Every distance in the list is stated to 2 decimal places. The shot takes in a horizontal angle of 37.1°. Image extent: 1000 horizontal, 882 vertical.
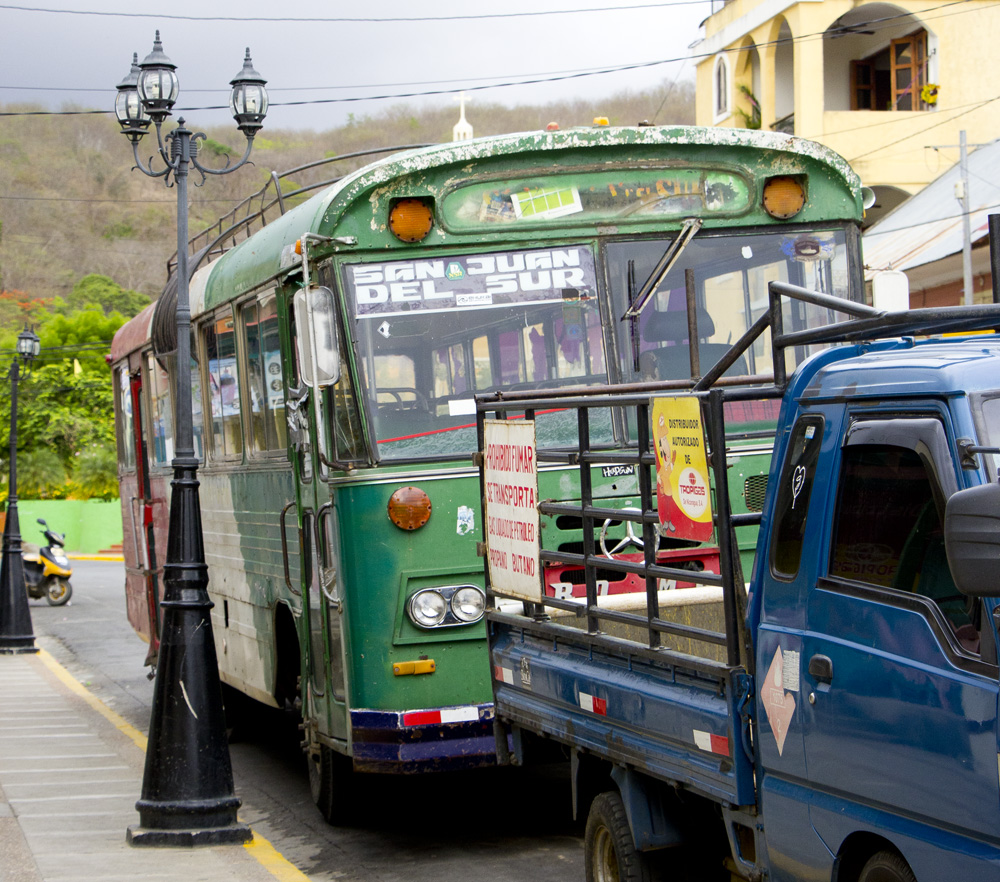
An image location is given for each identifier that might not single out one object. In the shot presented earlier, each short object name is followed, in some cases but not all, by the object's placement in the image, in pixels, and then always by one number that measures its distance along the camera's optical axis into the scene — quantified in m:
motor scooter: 25.89
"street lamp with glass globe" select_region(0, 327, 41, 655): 18.66
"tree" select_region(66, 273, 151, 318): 94.62
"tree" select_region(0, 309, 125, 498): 50.47
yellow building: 35.22
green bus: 6.95
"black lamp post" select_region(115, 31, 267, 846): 7.70
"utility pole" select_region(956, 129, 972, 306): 22.25
